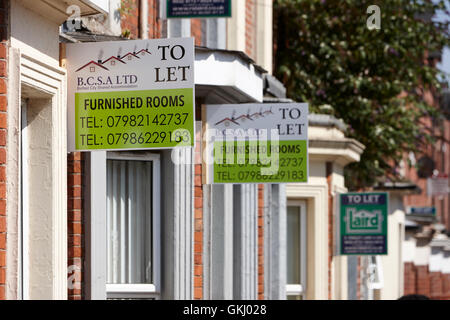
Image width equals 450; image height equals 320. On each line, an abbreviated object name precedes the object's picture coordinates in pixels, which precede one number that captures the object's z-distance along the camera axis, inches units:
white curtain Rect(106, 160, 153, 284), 409.7
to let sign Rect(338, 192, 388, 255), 718.5
